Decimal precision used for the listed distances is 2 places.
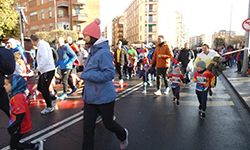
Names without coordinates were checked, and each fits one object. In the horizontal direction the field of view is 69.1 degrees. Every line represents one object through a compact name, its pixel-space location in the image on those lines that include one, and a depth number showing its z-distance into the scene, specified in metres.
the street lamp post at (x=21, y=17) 8.68
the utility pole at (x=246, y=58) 10.34
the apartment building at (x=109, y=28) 113.38
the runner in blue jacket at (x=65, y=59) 6.02
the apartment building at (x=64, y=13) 33.19
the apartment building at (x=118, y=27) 90.62
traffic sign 9.00
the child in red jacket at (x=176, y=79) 5.71
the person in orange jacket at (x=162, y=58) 6.36
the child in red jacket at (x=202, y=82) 4.61
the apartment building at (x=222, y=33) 181.12
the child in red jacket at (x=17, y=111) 2.78
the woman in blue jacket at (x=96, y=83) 2.59
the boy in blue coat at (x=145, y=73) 7.40
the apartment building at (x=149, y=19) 54.28
